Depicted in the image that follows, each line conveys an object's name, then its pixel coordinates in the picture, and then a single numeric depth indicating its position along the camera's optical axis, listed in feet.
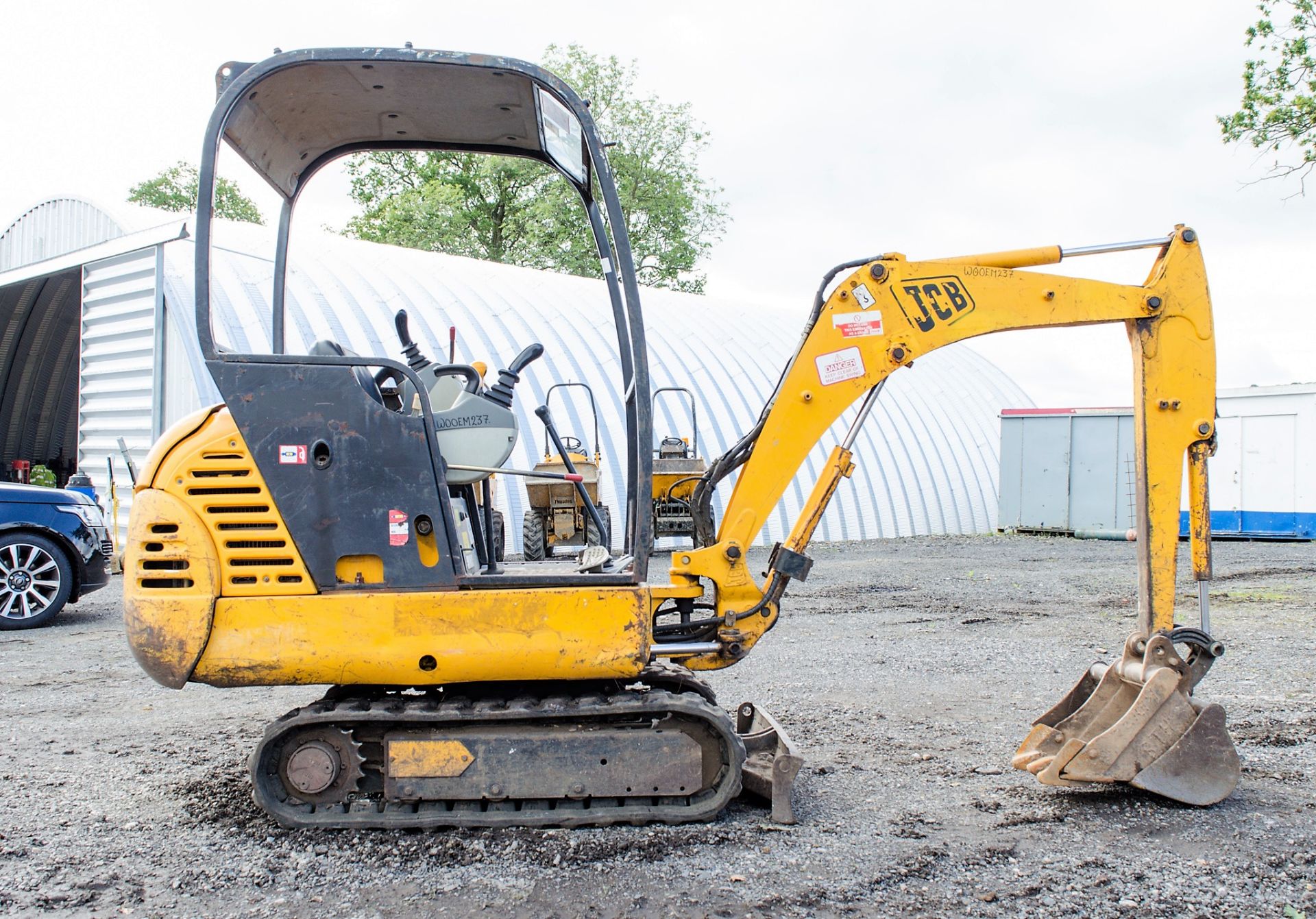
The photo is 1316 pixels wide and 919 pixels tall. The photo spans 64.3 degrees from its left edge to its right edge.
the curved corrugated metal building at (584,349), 49.32
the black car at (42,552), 33.19
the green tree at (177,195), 169.99
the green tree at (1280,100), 52.54
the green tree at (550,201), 124.77
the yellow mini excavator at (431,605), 13.79
